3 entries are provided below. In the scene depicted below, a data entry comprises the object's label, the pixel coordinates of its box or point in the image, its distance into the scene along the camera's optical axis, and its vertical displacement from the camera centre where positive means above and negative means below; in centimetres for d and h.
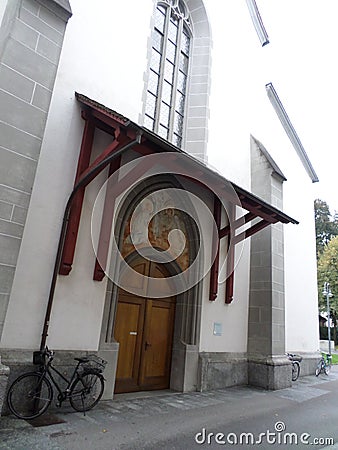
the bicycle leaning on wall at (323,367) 1046 -78
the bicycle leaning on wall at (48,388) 424 -89
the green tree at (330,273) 2316 +444
